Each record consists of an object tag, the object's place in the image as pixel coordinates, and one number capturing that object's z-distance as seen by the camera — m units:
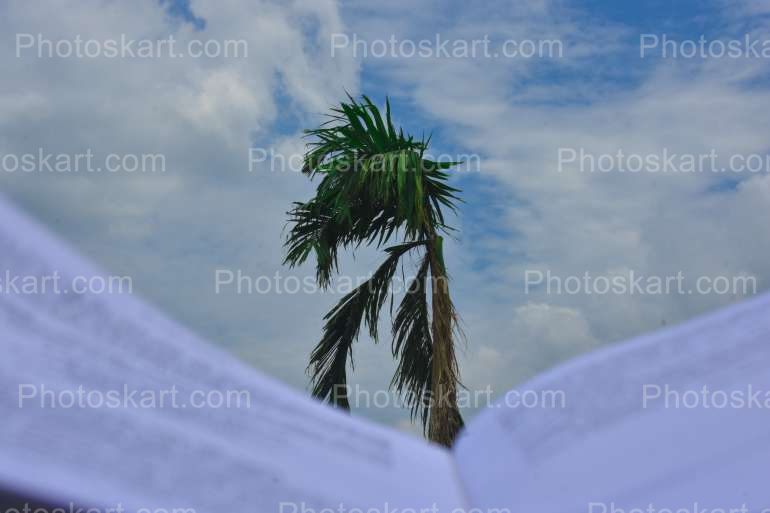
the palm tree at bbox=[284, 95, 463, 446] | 5.23
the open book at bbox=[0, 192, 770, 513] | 1.17
